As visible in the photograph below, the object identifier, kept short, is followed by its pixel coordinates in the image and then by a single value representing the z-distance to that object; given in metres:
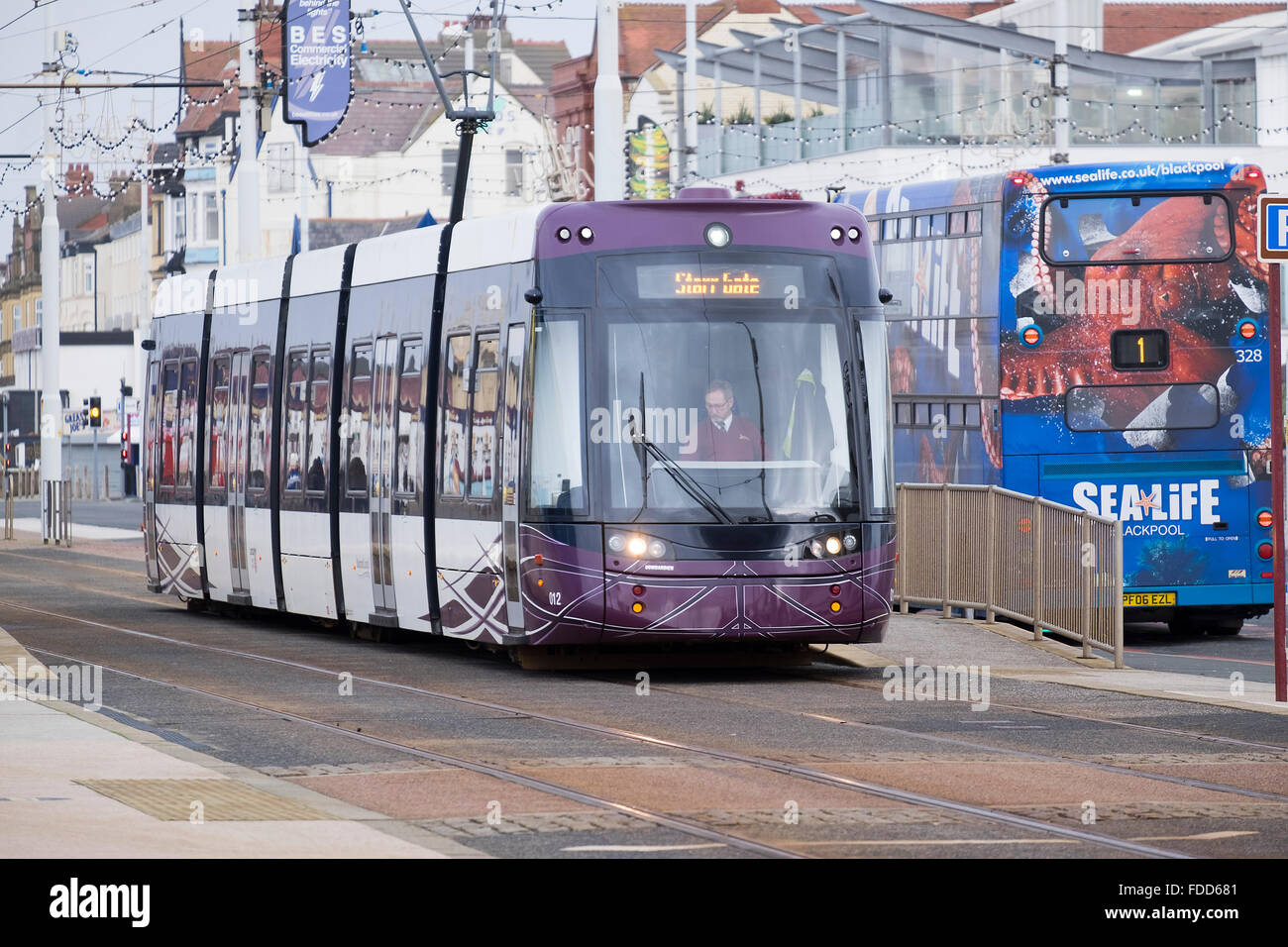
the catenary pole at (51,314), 51.47
